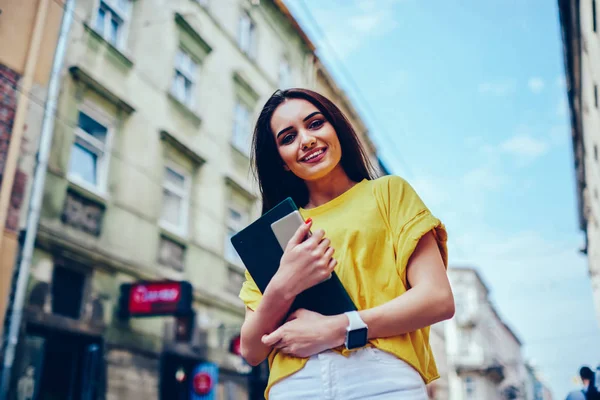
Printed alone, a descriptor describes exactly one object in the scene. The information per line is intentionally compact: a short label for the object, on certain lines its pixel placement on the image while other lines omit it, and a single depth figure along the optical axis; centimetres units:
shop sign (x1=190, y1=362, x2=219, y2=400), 999
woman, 123
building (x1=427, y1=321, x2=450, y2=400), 3155
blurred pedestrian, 429
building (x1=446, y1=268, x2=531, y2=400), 3988
